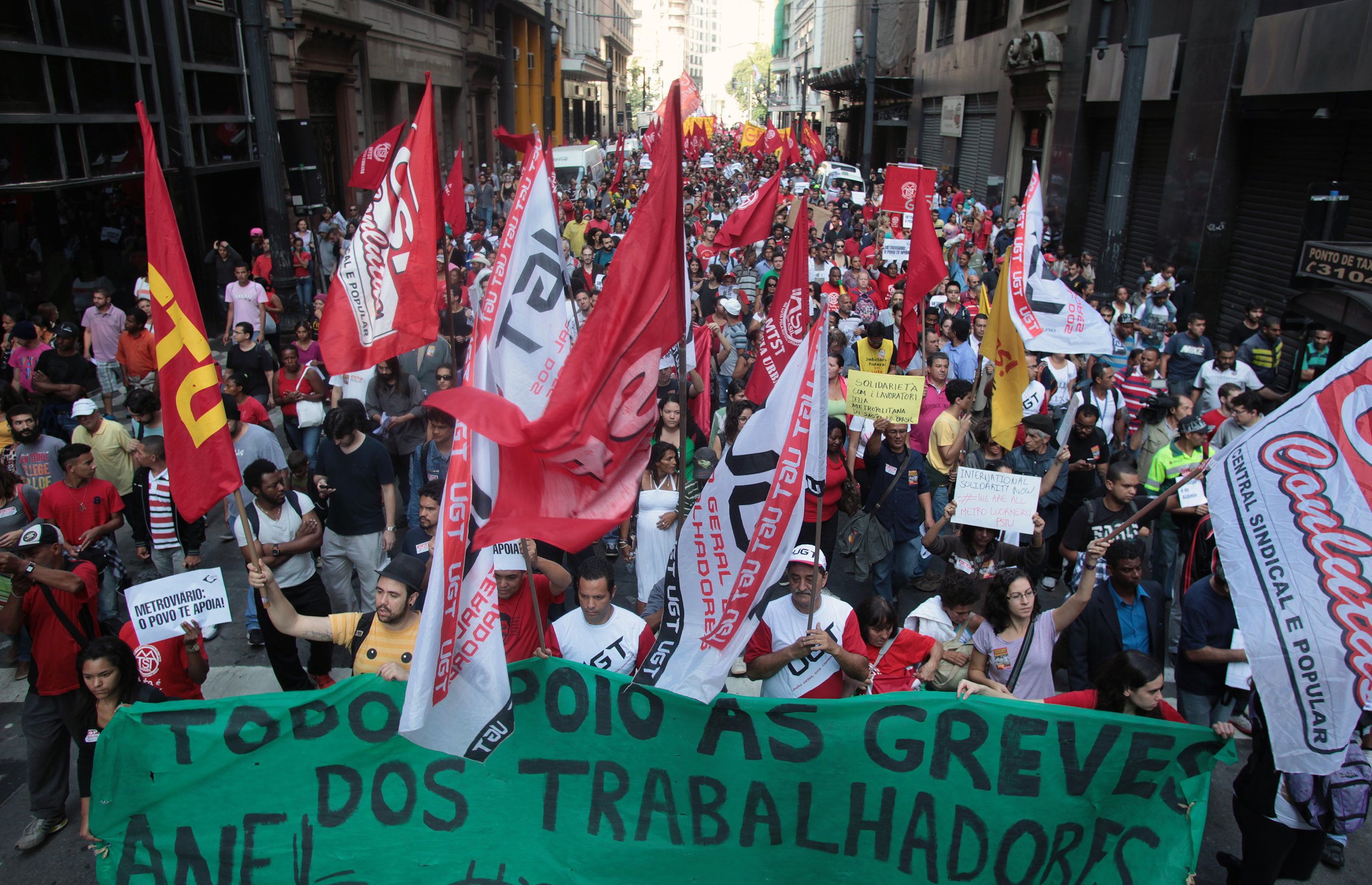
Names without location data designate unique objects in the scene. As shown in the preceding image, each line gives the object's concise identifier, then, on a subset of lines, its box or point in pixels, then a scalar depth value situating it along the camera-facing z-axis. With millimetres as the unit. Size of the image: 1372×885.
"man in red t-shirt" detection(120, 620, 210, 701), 4309
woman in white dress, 5746
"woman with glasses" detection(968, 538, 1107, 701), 4344
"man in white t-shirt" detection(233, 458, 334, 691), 5301
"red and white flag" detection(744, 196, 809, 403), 7598
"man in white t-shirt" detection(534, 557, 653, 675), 4305
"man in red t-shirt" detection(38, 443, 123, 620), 5625
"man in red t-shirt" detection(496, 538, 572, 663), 4445
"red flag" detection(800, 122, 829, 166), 23469
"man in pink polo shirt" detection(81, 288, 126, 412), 9734
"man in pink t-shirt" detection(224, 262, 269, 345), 11078
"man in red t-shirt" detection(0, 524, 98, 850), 4285
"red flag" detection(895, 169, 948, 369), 9180
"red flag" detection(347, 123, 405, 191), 10039
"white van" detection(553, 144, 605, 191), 27041
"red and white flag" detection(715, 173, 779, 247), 11830
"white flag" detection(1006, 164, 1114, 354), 6855
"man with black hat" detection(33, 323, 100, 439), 8227
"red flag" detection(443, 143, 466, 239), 11773
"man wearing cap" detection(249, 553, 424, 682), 4223
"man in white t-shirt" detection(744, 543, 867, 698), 4195
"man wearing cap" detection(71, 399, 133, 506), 6637
